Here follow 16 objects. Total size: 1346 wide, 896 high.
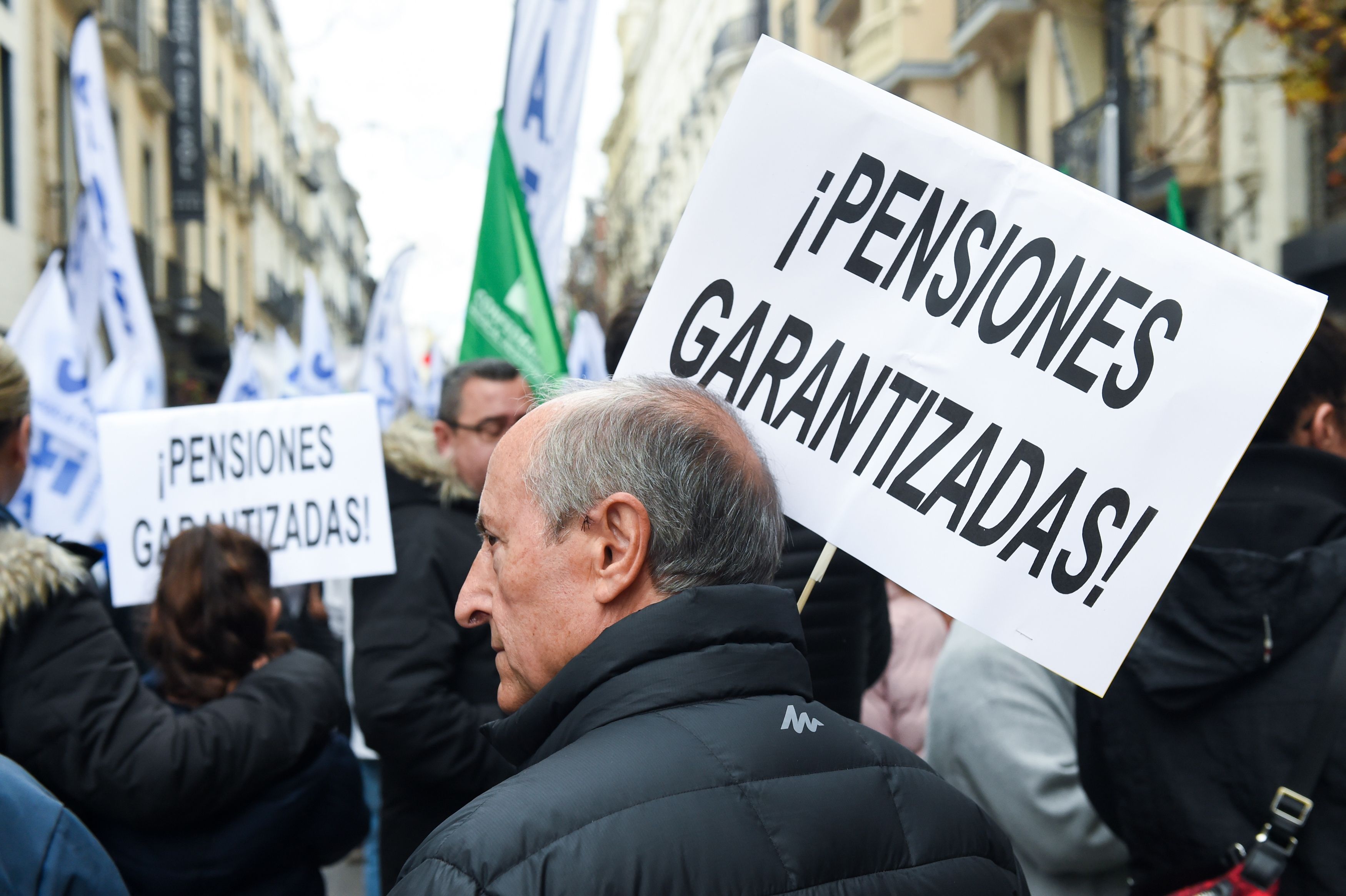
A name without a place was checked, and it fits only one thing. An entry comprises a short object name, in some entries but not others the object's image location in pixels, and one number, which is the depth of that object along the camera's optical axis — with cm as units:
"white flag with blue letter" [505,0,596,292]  453
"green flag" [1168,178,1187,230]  532
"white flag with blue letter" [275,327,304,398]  1019
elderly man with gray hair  114
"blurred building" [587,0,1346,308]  1084
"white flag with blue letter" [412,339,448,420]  1340
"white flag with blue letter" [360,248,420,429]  1097
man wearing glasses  300
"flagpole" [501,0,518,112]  450
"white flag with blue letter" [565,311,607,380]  1162
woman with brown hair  259
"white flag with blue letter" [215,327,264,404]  783
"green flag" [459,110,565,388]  417
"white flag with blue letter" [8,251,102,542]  479
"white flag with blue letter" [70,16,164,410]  574
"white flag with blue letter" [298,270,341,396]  1036
